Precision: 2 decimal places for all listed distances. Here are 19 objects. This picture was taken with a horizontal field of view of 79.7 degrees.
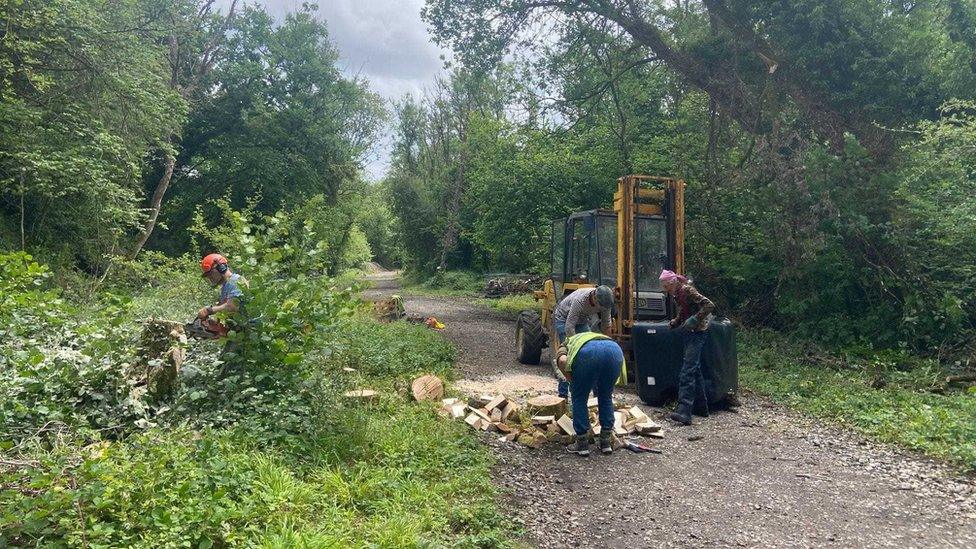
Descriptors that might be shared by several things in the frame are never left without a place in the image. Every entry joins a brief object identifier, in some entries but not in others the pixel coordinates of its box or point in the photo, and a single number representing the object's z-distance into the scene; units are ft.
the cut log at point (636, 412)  20.82
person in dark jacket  21.83
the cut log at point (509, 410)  21.17
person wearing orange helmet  17.57
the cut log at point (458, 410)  20.75
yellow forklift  23.43
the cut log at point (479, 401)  22.43
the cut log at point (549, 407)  20.62
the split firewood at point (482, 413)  21.02
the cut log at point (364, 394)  19.58
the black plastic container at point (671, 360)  23.09
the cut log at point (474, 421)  20.33
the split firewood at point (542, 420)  20.31
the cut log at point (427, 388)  22.43
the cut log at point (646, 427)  20.17
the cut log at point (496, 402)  21.65
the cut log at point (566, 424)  19.64
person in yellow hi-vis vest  18.15
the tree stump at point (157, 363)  15.74
